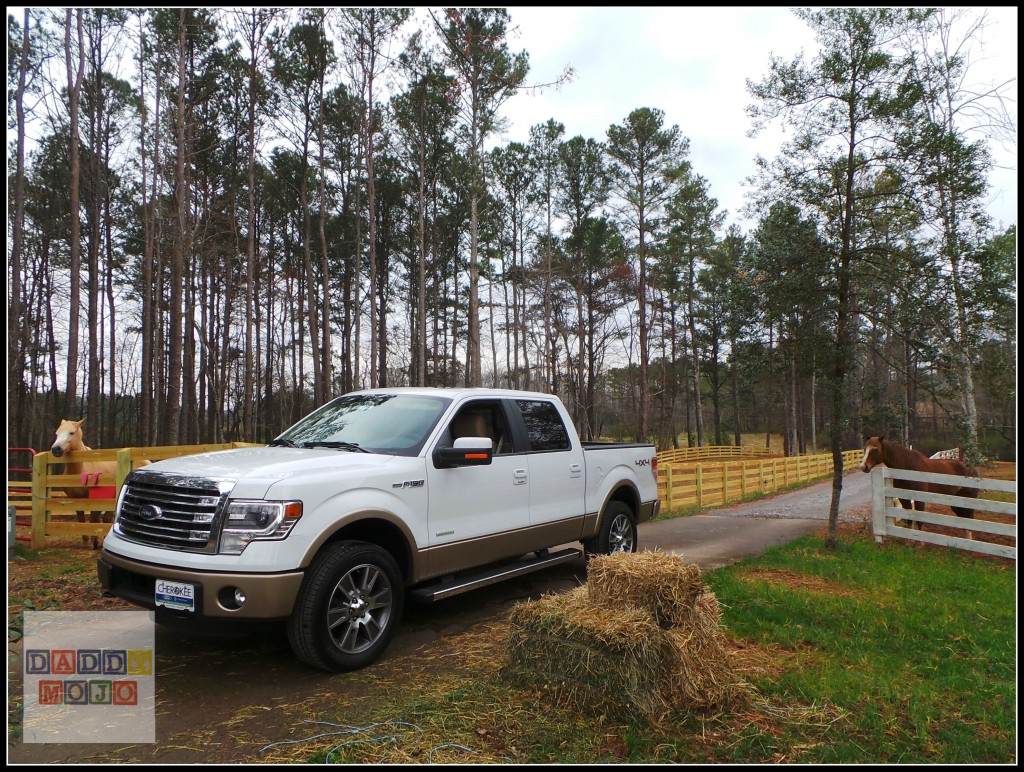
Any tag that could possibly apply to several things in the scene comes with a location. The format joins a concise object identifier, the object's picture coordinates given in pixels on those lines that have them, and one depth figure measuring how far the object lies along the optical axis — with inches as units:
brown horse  390.6
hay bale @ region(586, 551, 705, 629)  155.8
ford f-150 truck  148.6
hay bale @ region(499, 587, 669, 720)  139.0
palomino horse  324.8
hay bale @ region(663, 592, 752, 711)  142.4
